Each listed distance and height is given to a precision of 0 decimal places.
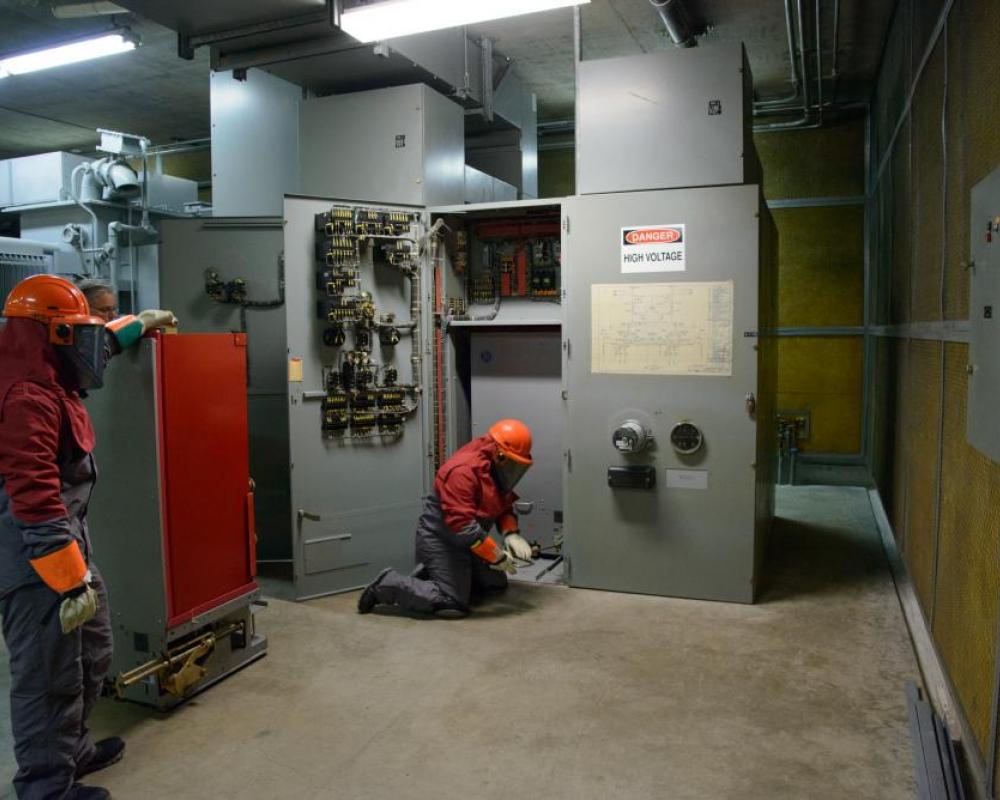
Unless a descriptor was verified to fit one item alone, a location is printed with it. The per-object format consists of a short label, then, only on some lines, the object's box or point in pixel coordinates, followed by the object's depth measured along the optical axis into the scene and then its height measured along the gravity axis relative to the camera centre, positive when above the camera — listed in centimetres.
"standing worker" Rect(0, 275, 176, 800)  208 -51
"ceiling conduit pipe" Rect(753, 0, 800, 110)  457 +197
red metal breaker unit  271 -61
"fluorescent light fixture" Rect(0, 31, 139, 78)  438 +175
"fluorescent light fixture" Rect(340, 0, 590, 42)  314 +141
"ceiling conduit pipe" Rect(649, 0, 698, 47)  458 +203
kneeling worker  364 -91
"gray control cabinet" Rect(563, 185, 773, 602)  368 -35
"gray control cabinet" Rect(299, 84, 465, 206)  423 +112
